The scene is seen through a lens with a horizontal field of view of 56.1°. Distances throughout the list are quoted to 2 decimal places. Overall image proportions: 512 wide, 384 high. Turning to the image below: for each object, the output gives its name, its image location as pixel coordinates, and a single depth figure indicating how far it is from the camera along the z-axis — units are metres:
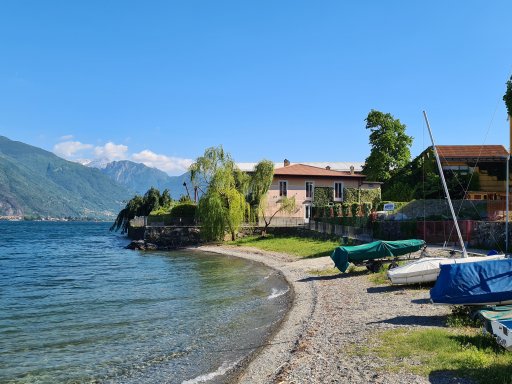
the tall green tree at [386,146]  64.19
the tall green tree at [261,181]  59.50
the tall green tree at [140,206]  92.69
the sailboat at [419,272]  21.38
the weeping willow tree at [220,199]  55.78
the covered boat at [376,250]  27.20
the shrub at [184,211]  65.88
